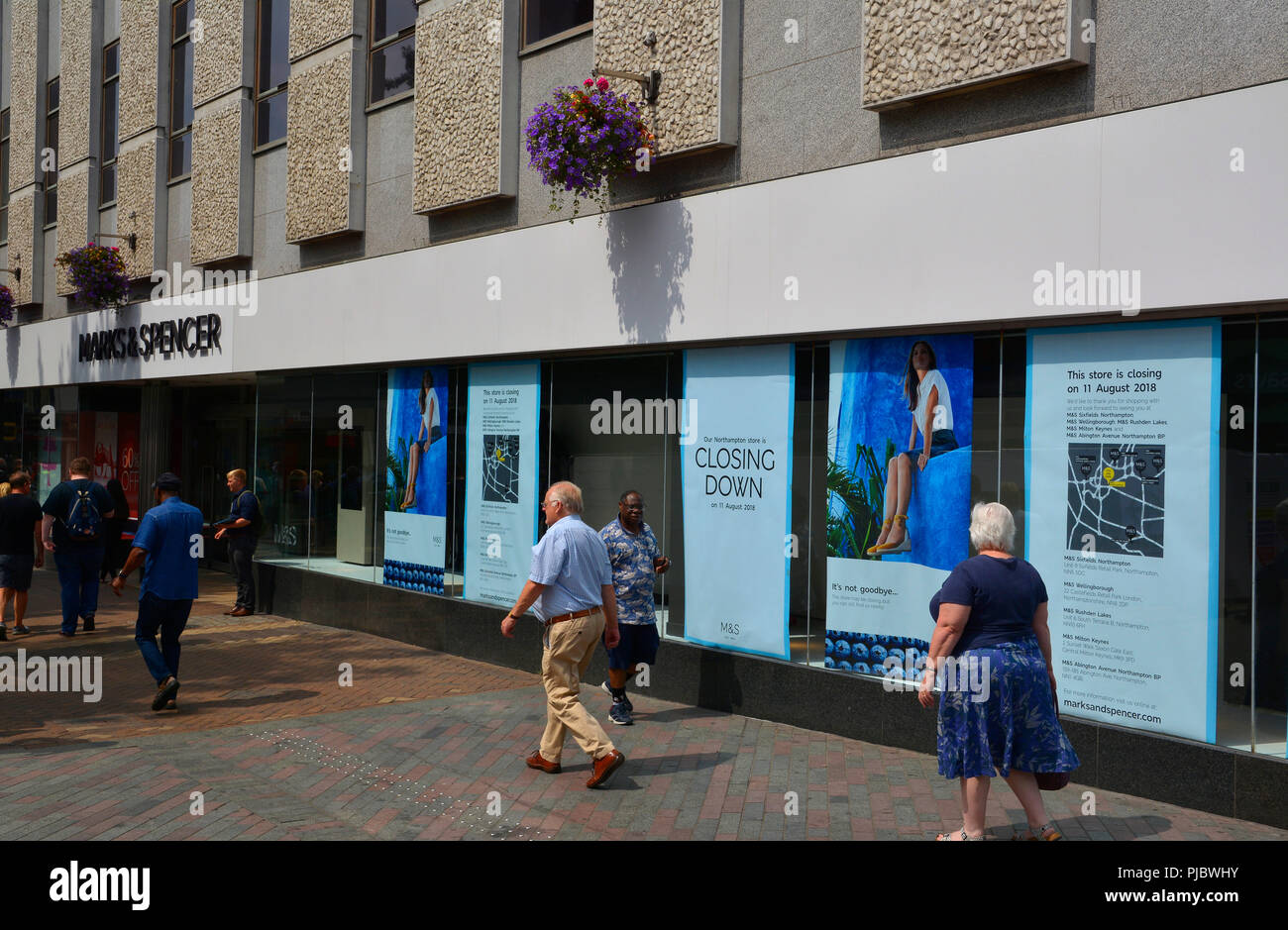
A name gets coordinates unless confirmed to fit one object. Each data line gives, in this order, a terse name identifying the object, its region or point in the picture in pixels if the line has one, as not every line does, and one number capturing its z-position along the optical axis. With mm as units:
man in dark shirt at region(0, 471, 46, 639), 12328
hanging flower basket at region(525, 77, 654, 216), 9289
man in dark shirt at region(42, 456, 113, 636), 12625
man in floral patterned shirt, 8414
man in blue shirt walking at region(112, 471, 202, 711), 8812
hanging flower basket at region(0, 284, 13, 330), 21703
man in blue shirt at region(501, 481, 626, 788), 6867
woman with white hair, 5250
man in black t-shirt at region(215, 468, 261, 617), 14539
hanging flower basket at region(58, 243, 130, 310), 17828
